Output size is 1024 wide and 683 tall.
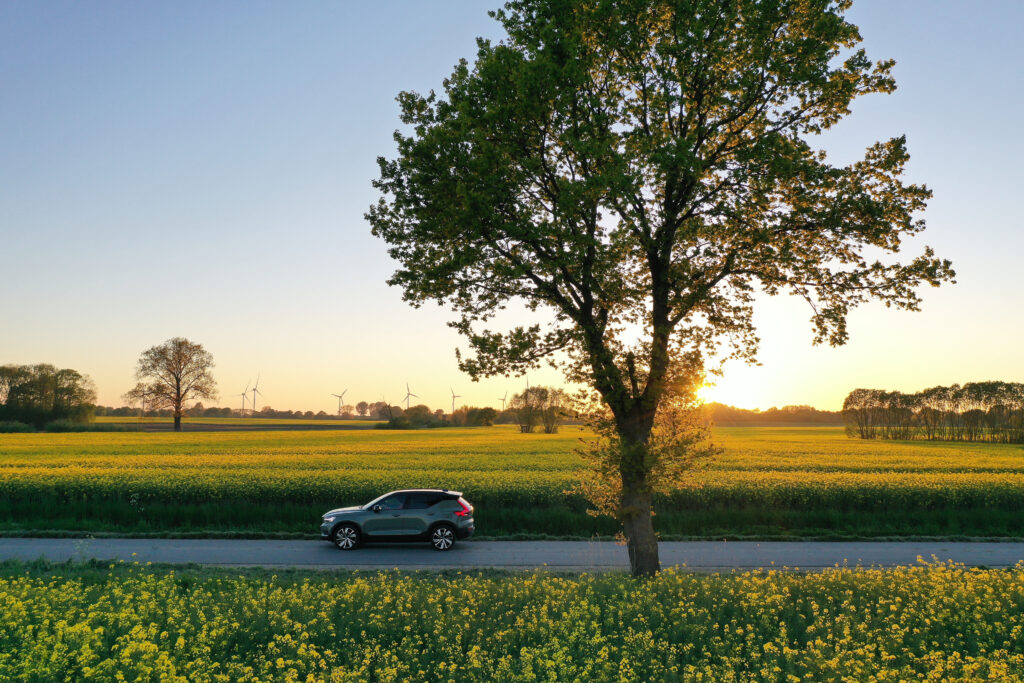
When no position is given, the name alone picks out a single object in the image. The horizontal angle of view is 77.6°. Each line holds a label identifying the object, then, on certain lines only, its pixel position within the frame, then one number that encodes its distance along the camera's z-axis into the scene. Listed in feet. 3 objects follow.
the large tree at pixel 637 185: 37.99
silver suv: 62.23
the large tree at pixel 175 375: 314.14
